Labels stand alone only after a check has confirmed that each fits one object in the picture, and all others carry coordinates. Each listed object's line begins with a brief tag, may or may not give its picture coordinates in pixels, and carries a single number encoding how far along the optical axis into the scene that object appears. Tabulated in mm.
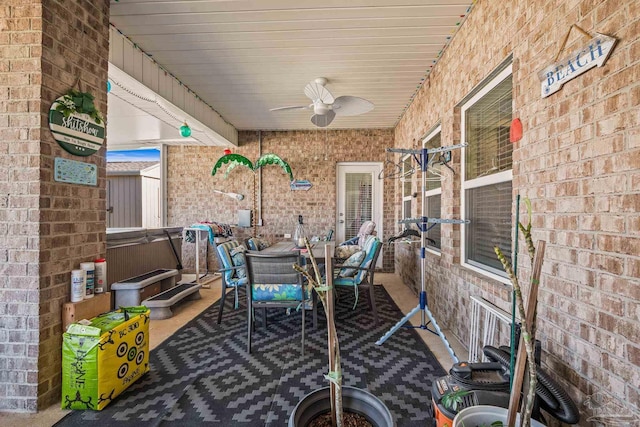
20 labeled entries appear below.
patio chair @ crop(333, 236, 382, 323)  3234
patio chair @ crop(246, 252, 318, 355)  2641
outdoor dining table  3306
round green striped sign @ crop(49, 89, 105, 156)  1959
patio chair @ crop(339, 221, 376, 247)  4601
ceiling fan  3396
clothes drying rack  2648
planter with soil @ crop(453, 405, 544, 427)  1124
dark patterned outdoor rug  1860
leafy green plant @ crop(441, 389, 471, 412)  1354
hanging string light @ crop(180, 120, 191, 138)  4473
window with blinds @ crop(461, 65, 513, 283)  2277
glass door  6332
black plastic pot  1013
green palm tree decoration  5617
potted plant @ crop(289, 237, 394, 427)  1018
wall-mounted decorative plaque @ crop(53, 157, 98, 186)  1976
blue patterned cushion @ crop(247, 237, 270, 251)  3921
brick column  1849
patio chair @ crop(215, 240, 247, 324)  3240
